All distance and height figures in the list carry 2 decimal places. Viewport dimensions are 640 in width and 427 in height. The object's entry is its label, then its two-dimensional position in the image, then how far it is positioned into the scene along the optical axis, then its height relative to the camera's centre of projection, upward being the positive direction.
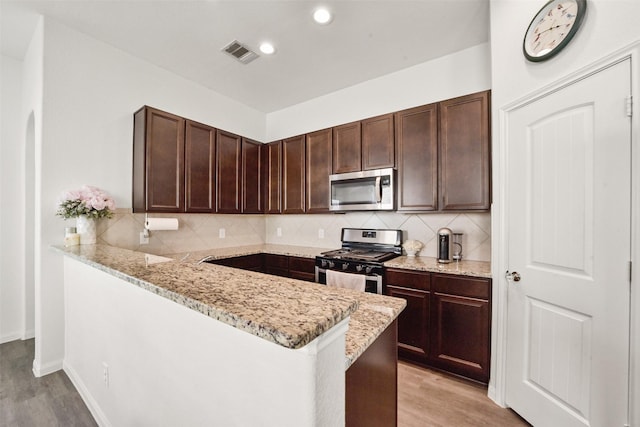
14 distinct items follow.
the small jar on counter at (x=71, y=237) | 2.12 -0.20
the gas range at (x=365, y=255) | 2.42 -0.43
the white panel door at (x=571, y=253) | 1.24 -0.21
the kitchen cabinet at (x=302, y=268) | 2.92 -0.62
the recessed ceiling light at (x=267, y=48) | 2.48 +1.58
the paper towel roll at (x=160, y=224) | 2.63 -0.11
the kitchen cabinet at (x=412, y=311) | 2.21 -0.82
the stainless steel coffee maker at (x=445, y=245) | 2.35 -0.28
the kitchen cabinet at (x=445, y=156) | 2.23 +0.53
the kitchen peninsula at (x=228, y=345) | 0.56 -0.39
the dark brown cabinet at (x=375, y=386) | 0.82 -0.60
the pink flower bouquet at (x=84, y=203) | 2.11 +0.08
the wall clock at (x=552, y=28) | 1.40 +1.06
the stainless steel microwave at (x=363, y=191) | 2.67 +0.25
